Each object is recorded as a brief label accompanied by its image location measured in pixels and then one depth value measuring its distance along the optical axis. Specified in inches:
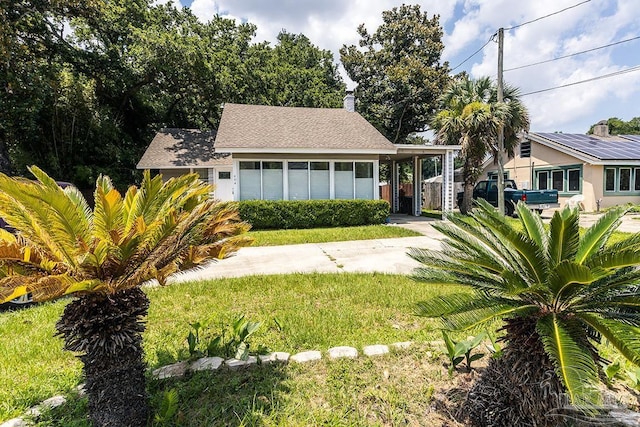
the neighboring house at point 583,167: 684.1
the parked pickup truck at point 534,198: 595.2
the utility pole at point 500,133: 490.3
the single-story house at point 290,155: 502.6
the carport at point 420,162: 538.6
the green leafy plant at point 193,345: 120.6
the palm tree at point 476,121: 549.3
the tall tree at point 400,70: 923.4
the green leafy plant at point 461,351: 109.9
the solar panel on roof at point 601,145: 689.6
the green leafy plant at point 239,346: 121.3
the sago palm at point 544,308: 66.8
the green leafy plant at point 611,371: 101.9
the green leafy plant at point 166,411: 85.2
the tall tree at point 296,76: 839.8
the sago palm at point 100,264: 74.9
